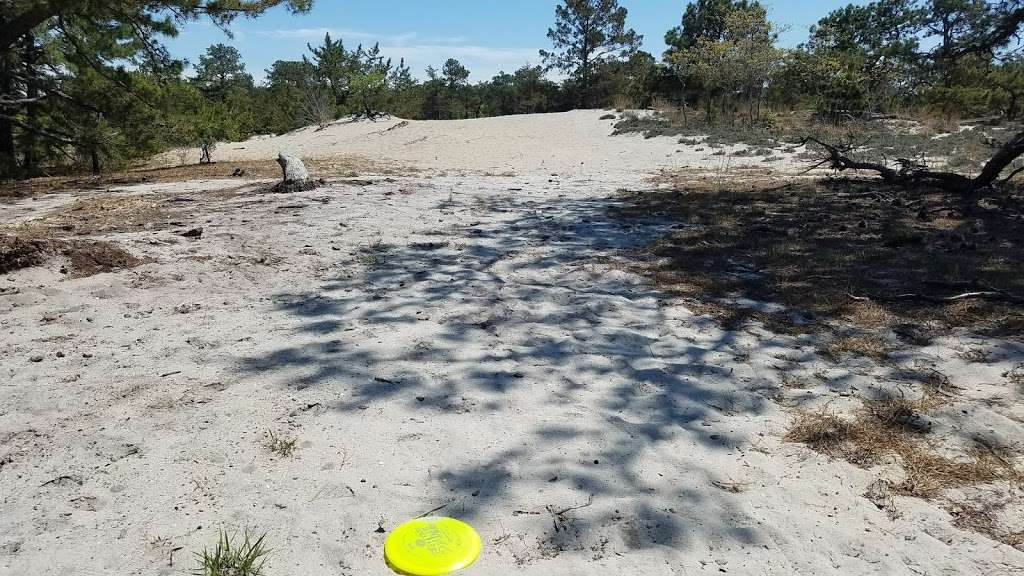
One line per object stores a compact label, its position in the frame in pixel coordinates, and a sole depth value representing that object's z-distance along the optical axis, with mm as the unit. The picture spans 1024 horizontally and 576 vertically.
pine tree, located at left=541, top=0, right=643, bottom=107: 35312
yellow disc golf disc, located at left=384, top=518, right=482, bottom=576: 1754
